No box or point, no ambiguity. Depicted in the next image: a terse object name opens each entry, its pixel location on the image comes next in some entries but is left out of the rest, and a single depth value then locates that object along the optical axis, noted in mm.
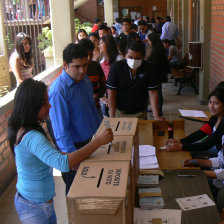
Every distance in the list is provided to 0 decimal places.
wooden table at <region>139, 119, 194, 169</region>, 2840
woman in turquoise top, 1887
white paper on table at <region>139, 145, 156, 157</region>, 2834
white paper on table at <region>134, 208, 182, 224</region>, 2037
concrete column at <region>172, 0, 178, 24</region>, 16084
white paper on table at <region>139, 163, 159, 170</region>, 2642
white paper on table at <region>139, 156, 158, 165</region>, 2707
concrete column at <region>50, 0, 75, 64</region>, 6898
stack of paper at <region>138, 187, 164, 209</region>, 2162
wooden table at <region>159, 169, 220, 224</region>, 2096
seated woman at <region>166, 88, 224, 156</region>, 3090
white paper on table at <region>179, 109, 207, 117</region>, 3809
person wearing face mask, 3639
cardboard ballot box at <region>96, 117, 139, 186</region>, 2201
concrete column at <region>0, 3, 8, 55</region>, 8306
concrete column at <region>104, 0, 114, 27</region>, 17484
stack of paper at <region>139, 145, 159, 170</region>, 2666
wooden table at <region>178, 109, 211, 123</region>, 3654
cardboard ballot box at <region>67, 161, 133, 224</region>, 1503
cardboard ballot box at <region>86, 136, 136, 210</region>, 1894
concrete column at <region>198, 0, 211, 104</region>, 6754
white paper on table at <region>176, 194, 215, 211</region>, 2211
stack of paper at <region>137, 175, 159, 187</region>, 2367
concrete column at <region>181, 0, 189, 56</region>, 11612
